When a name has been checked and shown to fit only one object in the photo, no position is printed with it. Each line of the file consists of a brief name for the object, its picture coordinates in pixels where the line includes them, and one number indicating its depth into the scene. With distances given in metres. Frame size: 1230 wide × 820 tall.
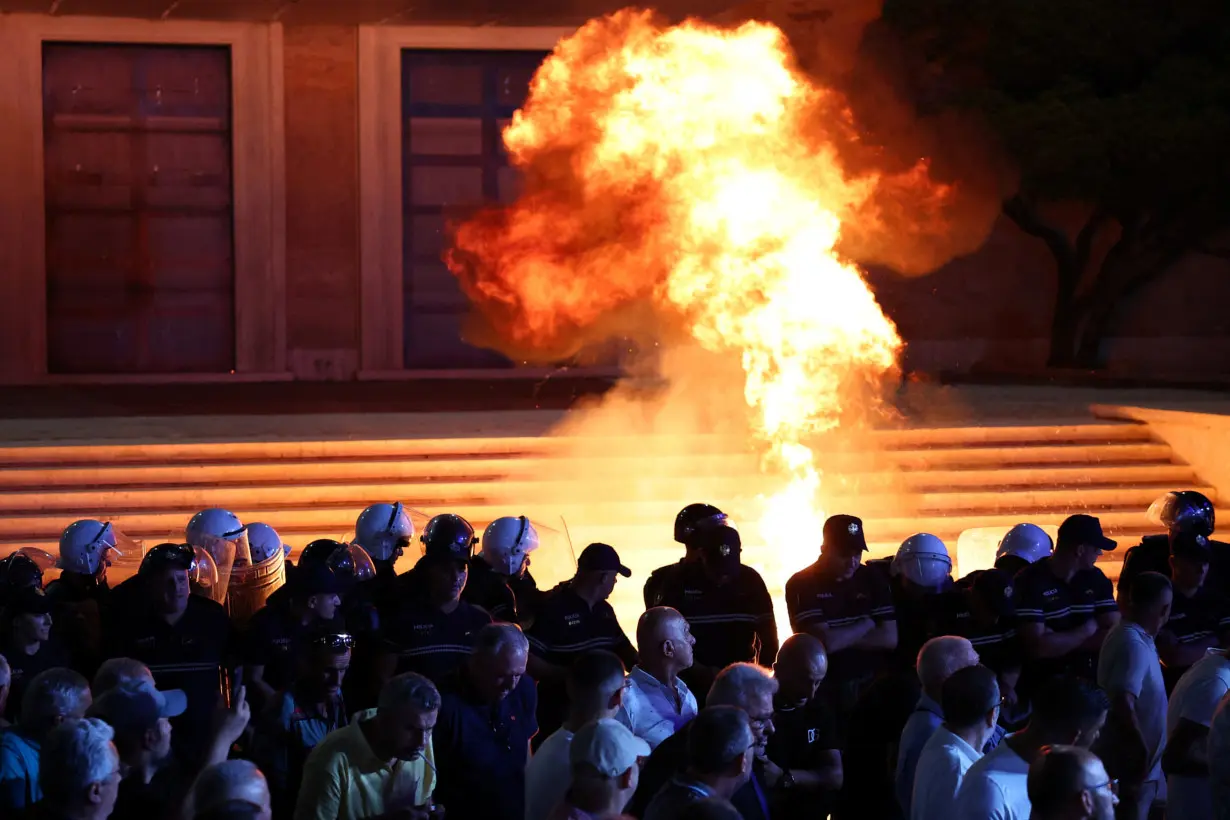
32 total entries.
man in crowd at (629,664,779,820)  10.67
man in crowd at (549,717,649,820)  9.10
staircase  26.19
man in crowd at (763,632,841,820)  12.18
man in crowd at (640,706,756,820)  9.37
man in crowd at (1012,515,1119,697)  15.55
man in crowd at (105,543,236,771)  14.12
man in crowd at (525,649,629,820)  10.73
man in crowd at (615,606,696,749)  12.34
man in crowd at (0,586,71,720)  13.40
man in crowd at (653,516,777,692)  15.52
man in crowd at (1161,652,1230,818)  12.10
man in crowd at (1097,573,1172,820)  13.21
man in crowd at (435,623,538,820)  11.73
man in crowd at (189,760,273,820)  8.21
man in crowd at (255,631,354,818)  12.16
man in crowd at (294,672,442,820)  10.38
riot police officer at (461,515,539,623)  16.02
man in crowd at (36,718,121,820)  8.83
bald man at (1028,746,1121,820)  8.66
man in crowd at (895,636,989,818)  11.53
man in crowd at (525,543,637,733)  14.78
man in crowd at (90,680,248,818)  9.98
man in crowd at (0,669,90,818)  10.48
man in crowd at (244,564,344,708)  13.85
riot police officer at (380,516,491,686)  13.85
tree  41.03
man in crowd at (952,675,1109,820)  9.84
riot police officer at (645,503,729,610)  15.98
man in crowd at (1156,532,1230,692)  15.10
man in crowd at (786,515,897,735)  14.99
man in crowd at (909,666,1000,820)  10.40
